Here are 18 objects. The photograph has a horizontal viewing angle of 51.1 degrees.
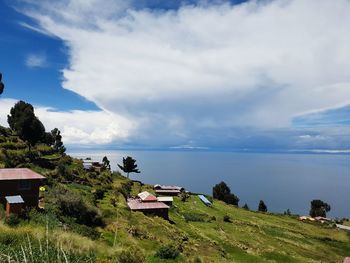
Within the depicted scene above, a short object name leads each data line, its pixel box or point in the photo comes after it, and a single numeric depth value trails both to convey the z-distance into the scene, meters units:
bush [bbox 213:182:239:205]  122.36
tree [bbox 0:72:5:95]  86.62
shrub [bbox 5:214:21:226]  32.44
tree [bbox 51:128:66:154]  122.06
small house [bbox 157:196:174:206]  71.94
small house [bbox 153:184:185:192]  96.99
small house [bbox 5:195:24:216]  35.28
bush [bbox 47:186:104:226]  40.22
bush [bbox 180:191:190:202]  87.87
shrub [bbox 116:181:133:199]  71.50
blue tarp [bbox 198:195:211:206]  88.06
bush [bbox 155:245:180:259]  32.38
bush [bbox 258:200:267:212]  132.62
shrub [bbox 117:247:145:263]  23.17
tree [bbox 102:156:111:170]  136.39
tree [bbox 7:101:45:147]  80.88
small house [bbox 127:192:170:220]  60.47
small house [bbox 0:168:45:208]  39.94
